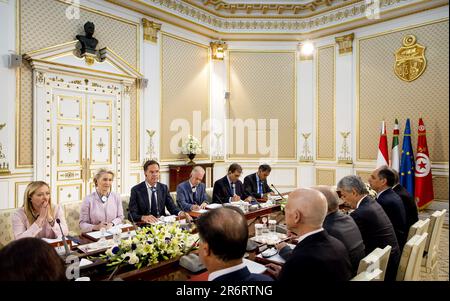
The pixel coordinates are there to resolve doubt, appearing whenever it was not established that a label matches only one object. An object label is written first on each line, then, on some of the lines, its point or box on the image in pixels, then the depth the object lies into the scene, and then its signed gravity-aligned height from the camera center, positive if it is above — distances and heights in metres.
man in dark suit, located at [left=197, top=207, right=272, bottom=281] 1.33 -0.42
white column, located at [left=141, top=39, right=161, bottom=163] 6.40 +1.16
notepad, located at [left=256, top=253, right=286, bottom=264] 1.94 -0.71
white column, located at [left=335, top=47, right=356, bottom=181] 7.20 +1.09
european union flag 6.10 -0.31
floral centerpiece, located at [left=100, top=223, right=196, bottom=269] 1.84 -0.61
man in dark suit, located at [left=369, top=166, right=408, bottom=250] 2.88 -0.51
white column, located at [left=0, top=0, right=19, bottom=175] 4.62 +1.04
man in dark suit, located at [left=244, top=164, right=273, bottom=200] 4.87 -0.54
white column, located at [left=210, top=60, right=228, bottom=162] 7.61 +1.18
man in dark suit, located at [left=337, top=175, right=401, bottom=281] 2.32 -0.62
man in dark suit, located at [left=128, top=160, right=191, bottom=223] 3.43 -0.55
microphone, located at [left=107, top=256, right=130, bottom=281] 1.66 -0.69
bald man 1.44 -0.50
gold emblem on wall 6.26 +1.85
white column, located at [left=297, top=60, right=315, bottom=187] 7.72 +0.97
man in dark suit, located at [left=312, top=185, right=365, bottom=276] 1.93 -0.52
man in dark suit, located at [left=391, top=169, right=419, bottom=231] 3.31 -0.63
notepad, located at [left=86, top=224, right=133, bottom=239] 2.40 -0.68
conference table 1.71 -0.71
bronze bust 5.38 +1.94
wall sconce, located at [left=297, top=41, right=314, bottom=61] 7.66 +2.49
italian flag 6.31 -0.07
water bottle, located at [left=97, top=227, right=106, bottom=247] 2.17 -0.66
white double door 5.20 +0.18
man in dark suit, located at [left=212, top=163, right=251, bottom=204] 4.40 -0.55
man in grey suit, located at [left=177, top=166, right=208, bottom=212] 3.87 -0.54
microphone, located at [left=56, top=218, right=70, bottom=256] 1.90 -0.62
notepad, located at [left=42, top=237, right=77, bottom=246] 2.20 -0.66
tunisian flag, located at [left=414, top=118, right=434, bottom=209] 5.97 -0.53
